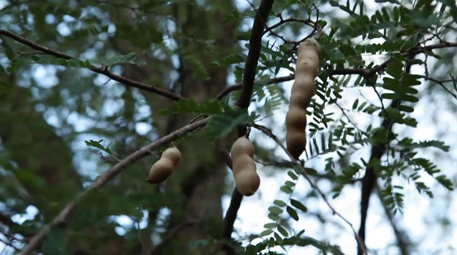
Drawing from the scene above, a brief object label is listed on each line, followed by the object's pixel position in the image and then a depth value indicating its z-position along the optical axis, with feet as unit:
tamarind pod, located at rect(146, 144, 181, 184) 4.77
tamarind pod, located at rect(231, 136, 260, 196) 4.57
